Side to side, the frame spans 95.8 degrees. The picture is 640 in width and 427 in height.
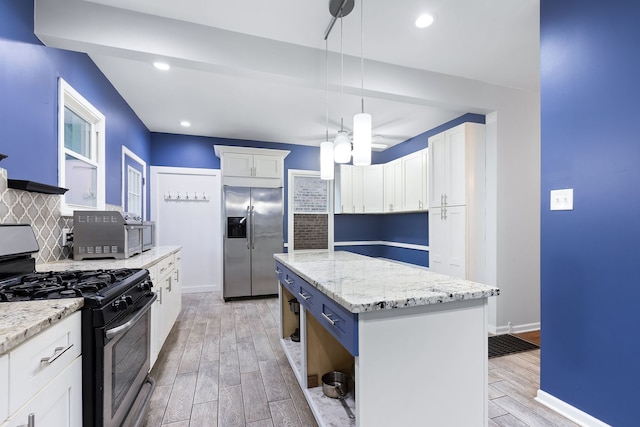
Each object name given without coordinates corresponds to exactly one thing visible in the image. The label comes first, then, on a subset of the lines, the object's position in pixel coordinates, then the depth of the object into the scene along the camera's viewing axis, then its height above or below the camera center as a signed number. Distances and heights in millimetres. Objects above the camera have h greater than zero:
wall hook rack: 4668 +326
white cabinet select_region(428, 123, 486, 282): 3141 +156
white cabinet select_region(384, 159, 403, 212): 4621 +497
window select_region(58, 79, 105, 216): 2111 +546
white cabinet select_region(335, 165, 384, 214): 5148 +486
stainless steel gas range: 1152 -459
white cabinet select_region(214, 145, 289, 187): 4438 +796
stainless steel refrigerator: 4395 -356
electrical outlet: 2148 -159
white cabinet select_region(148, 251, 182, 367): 2232 -763
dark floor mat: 2670 -1255
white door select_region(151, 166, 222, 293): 4645 -52
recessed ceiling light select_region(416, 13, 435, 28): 2035 +1407
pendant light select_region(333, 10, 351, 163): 2044 +481
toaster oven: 2115 -140
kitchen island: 1154 -541
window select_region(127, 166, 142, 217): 3640 +342
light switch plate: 1757 +104
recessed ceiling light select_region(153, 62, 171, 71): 2562 +1348
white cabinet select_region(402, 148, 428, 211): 4074 +513
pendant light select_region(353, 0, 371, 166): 1706 +473
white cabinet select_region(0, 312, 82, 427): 797 -512
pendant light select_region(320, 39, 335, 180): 2199 +427
